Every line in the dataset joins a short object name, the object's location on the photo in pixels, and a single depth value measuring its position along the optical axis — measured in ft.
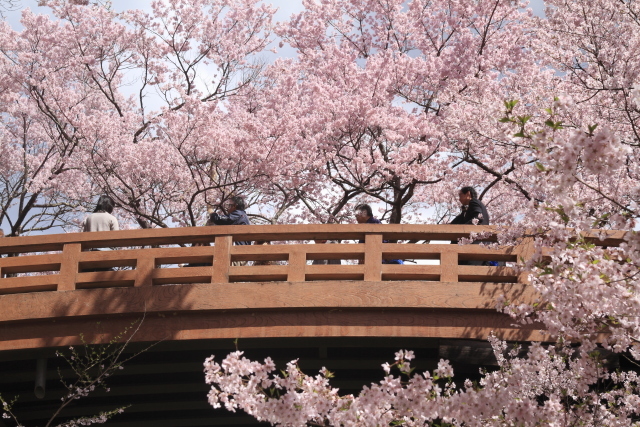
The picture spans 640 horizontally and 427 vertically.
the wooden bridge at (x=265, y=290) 23.31
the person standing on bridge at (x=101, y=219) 27.20
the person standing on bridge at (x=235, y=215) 27.63
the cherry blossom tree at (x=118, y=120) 43.14
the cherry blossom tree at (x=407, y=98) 39.45
